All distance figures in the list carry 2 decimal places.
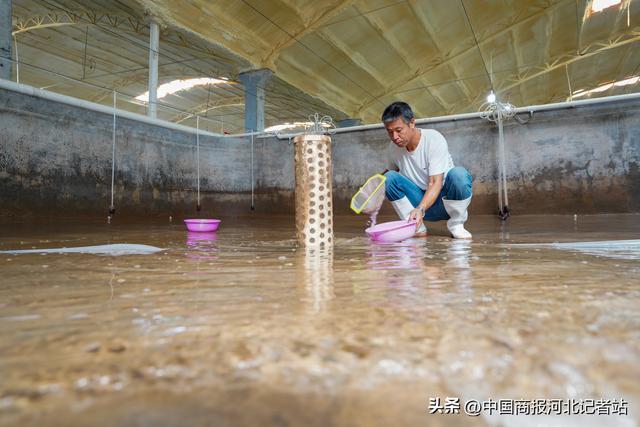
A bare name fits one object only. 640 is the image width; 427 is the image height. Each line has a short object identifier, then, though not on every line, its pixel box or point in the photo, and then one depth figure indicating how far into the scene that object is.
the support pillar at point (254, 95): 9.62
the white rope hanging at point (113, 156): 4.95
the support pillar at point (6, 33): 5.46
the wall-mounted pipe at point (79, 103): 4.21
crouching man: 2.49
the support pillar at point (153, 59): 7.65
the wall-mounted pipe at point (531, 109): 4.57
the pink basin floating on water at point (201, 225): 2.95
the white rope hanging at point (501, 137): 4.83
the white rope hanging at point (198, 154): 6.08
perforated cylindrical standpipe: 1.82
